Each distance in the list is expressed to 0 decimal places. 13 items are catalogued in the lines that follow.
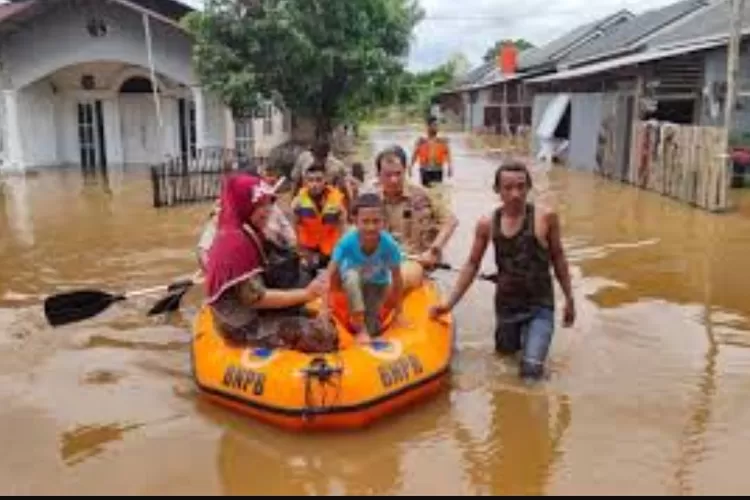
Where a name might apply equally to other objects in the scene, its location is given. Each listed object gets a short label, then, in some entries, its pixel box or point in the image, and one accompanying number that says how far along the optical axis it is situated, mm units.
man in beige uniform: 7066
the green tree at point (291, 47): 17922
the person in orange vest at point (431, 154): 14070
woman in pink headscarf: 5156
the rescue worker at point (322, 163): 8070
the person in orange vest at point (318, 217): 7473
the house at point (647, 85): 17500
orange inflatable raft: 5004
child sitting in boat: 5672
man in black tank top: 5836
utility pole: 13445
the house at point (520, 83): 38938
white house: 20469
